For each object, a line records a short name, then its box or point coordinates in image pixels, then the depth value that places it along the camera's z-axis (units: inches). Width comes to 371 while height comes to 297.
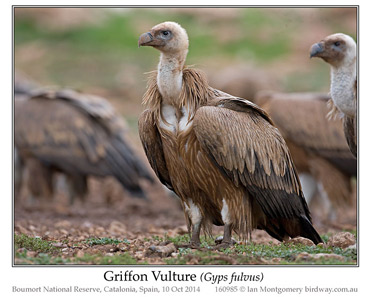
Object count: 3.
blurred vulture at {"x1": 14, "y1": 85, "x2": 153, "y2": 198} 1061.8
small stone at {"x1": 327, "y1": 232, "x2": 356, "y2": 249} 561.6
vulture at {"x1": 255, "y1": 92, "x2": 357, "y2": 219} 973.2
